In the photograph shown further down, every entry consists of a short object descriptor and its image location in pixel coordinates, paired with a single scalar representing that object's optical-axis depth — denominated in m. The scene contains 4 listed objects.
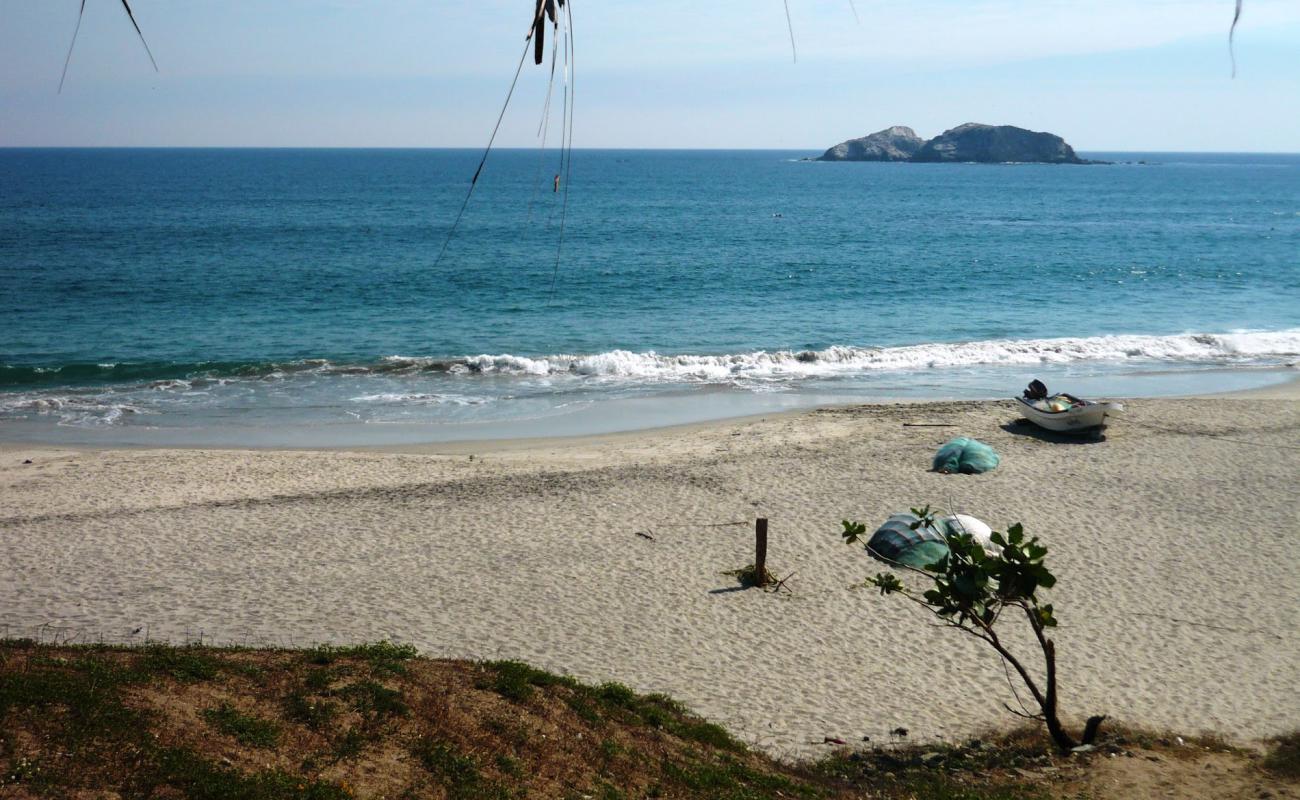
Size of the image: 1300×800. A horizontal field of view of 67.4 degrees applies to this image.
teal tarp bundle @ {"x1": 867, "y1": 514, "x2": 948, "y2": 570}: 13.80
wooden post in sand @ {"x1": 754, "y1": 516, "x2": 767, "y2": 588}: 12.89
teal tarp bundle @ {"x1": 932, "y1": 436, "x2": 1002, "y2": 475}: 18.14
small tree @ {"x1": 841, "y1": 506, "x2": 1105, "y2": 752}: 7.72
